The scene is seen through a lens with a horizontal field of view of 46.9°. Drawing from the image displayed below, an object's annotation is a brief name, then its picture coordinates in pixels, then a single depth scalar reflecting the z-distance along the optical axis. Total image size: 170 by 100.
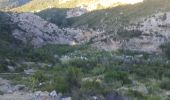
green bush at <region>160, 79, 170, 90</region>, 11.87
